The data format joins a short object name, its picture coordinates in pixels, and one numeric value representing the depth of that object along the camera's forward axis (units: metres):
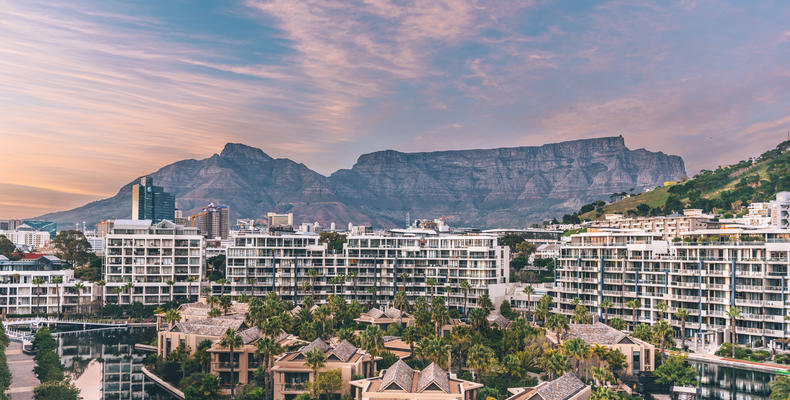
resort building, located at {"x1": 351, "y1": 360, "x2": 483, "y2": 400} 59.56
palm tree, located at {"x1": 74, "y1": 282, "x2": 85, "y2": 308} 143.89
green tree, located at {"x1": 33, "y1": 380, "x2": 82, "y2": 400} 66.44
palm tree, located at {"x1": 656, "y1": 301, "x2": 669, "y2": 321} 103.25
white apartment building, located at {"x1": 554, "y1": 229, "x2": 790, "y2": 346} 96.31
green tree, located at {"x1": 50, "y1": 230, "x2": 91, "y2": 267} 189.25
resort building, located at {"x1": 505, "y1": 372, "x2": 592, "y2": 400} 56.97
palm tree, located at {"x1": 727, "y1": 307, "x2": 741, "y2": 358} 94.06
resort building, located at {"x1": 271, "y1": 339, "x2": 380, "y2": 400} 70.38
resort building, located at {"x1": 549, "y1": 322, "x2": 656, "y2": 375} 79.12
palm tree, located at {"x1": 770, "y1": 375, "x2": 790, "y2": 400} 61.09
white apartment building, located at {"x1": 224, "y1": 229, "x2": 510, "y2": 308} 145.00
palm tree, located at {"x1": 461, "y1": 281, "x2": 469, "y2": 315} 132.20
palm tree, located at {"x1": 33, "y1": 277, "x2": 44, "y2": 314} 141.25
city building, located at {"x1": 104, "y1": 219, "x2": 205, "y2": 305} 151.12
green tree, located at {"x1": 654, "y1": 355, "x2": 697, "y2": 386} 75.31
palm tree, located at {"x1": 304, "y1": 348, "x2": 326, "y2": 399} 68.88
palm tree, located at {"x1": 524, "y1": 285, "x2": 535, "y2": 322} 125.69
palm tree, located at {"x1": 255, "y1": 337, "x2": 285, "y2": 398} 73.88
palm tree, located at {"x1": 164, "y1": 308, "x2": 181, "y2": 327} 100.50
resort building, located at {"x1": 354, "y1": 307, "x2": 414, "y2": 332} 109.81
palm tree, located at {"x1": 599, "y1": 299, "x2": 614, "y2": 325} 108.06
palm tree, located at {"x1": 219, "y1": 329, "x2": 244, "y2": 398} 78.06
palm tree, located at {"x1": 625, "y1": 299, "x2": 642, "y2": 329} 106.62
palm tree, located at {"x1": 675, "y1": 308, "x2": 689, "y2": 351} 97.94
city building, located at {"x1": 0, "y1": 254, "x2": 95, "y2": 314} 142.62
